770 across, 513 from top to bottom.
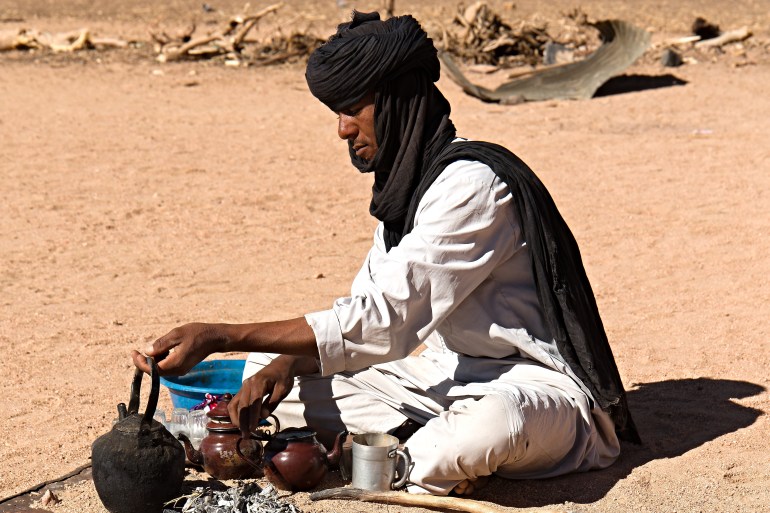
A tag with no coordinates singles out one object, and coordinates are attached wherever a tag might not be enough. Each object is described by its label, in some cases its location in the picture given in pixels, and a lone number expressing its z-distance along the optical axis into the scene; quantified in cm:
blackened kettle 669
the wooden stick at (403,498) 707
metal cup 724
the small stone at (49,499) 732
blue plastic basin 852
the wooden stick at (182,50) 2694
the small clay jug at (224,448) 752
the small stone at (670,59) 2559
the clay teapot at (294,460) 737
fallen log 2297
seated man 697
